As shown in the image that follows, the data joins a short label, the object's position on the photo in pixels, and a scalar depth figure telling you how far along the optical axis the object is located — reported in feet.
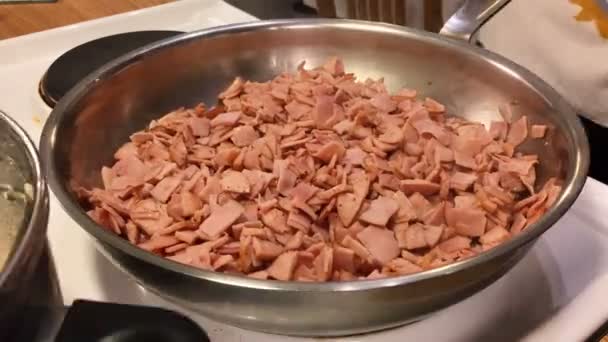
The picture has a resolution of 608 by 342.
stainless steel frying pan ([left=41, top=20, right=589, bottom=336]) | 1.49
